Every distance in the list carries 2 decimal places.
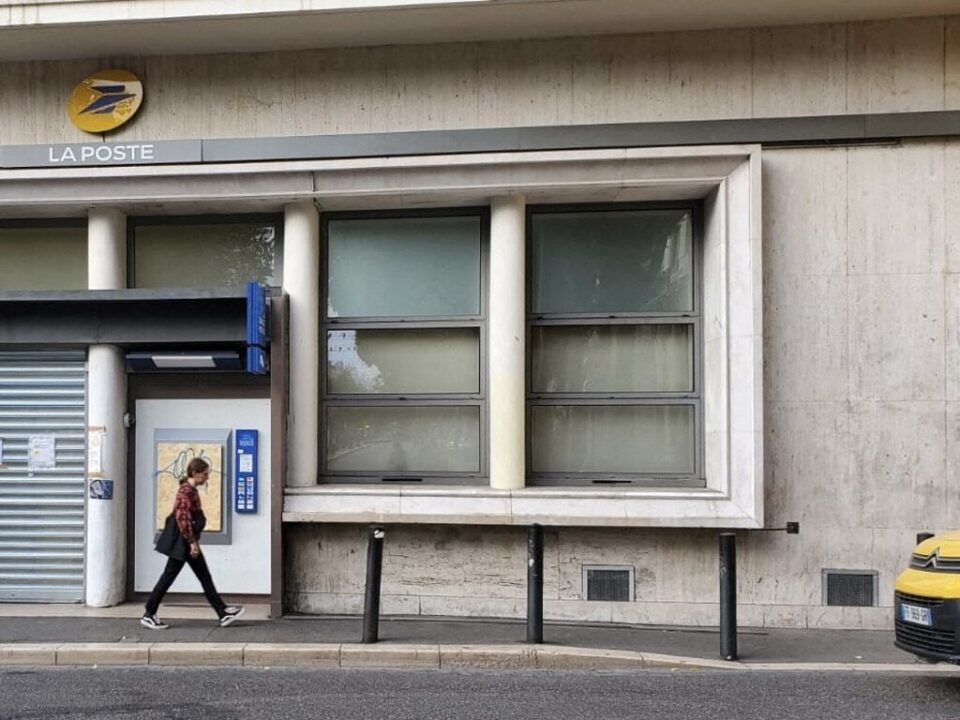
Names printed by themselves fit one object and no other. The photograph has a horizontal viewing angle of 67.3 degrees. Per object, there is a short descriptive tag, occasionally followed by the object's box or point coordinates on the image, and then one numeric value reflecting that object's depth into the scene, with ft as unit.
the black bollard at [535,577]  20.70
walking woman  22.15
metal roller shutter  26.30
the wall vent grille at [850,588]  23.61
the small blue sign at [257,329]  23.32
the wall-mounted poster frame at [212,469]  25.95
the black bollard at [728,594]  19.72
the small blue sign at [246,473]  25.84
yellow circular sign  25.95
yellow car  16.21
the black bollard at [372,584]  20.94
